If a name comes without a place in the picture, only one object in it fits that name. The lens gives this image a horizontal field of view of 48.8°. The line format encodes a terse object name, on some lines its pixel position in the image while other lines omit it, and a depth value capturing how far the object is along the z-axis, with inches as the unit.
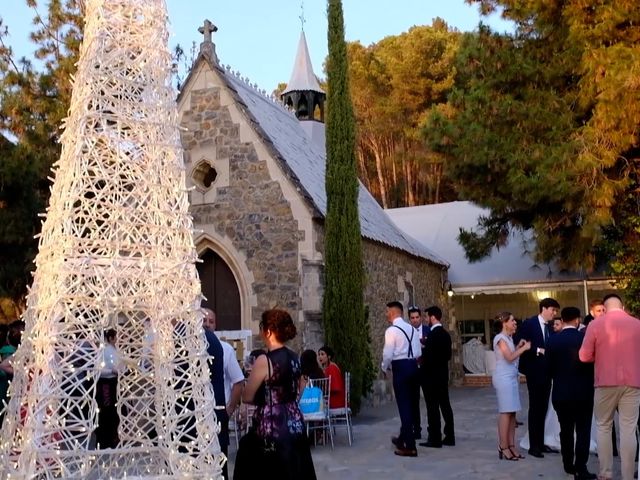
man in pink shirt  225.1
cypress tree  456.1
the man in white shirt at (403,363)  307.1
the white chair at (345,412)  339.0
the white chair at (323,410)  324.2
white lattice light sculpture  192.2
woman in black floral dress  166.6
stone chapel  483.5
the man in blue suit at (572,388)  246.8
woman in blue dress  282.5
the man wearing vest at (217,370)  221.8
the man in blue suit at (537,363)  287.6
